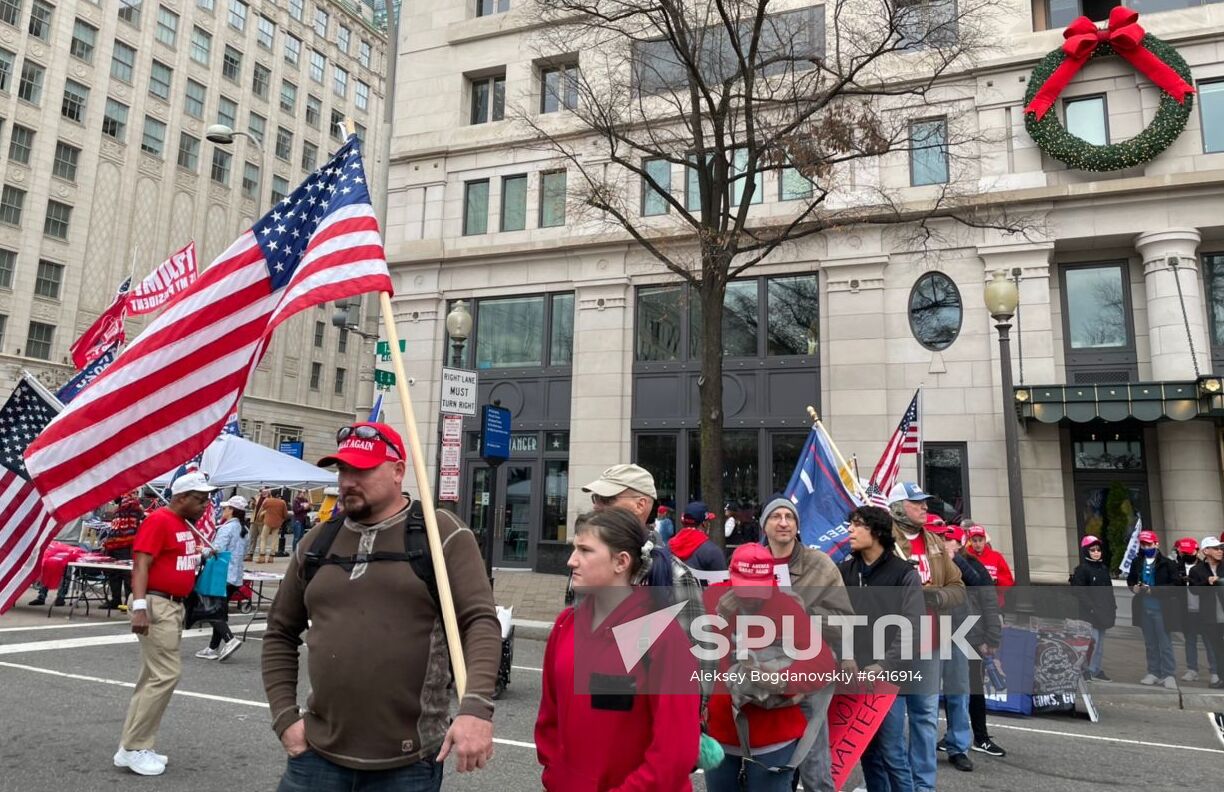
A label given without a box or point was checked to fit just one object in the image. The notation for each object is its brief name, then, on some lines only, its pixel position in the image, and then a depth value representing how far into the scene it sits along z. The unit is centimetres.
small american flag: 1117
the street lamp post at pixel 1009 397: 1212
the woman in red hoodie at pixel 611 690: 255
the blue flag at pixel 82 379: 809
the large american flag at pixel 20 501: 536
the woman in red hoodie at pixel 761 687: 356
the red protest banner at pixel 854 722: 466
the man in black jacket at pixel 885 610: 486
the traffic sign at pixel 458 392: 1210
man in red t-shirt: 550
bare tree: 1452
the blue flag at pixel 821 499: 875
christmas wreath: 1675
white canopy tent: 1594
